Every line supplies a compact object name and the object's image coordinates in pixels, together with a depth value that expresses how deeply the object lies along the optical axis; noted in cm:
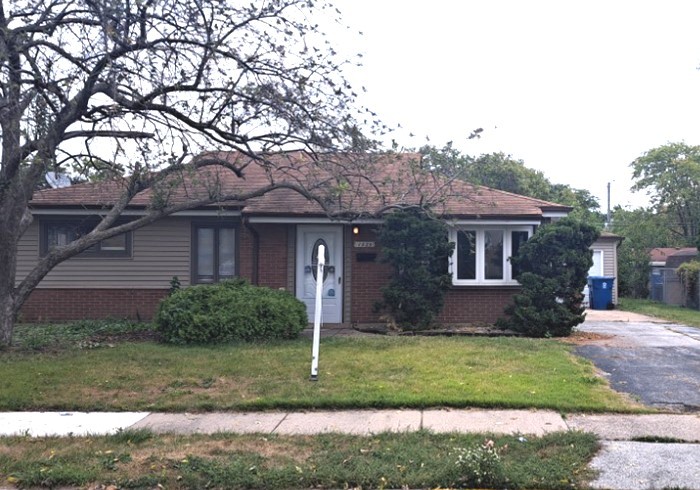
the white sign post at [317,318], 880
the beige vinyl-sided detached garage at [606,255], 2457
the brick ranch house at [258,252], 1479
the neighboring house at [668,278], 2528
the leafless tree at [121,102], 978
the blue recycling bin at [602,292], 2261
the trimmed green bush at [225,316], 1166
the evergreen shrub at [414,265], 1349
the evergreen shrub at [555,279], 1303
